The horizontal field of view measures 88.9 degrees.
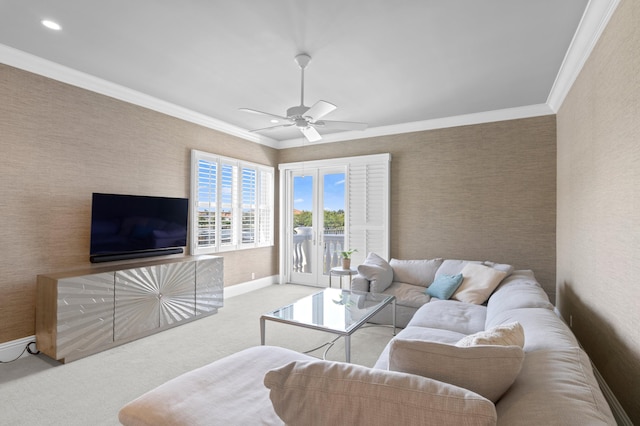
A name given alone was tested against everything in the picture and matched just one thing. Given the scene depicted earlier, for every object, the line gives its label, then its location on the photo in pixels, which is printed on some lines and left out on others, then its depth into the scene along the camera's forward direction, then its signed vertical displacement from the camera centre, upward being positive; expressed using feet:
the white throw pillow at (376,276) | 12.91 -2.29
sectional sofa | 2.96 -1.82
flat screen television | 11.05 -0.32
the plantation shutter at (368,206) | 16.87 +0.66
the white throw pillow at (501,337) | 4.37 -1.62
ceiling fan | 9.30 +3.07
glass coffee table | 8.62 -2.81
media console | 9.36 -2.84
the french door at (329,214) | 17.21 +0.25
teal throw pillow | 11.78 -2.47
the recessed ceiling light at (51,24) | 8.03 +4.82
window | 15.21 +0.72
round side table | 15.52 -2.55
